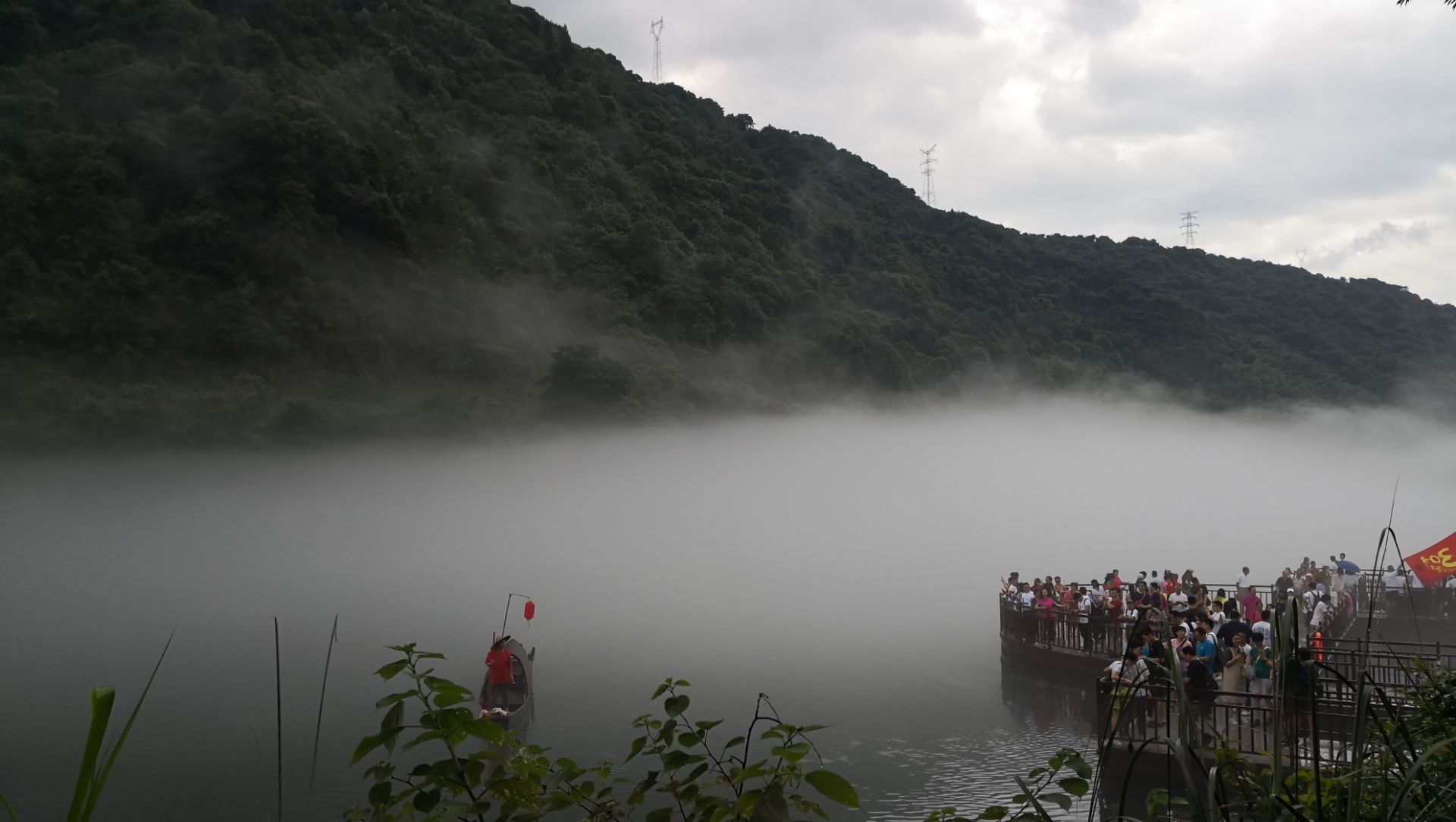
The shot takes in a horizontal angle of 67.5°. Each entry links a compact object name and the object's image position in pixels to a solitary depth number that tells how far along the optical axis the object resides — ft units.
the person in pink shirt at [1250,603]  55.72
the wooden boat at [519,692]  49.26
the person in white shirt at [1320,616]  45.08
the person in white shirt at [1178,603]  47.50
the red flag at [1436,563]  46.73
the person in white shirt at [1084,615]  57.36
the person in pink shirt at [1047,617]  60.90
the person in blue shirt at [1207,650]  37.83
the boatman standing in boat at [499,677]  48.75
